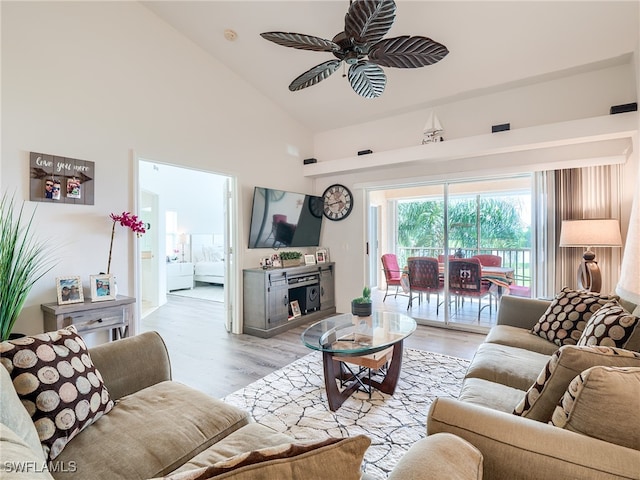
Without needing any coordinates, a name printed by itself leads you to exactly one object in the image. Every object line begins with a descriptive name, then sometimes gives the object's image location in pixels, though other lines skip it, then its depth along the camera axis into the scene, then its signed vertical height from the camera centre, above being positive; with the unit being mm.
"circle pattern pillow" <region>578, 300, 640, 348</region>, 1603 -510
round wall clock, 5082 +631
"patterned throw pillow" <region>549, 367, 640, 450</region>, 891 -526
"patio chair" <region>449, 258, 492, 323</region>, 4207 -591
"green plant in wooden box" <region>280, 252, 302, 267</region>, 4539 -304
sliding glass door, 4129 -82
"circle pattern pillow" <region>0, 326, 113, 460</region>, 1166 -607
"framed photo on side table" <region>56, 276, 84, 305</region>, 2432 -410
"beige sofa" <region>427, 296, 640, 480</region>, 837 -618
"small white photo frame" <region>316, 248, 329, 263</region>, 5198 -302
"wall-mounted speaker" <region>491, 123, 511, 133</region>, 3518 +1302
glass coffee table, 2252 -833
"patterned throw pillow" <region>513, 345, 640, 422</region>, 1087 -488
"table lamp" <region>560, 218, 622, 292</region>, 2988 -12
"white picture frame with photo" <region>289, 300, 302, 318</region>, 4492 -1063
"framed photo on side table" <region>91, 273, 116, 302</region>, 2574 -418
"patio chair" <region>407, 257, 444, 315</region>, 4531 -589
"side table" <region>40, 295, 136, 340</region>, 2328 -622
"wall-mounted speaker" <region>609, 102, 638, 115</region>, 2895 +1264
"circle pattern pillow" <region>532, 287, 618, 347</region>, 2205 -606
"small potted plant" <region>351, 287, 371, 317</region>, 2959 -679
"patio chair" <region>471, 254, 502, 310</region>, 4310 -345
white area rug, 1956 -1297
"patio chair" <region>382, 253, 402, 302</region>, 5281 -573
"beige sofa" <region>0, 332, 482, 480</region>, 606 -811
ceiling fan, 1813 +1351
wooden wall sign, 2406 +517
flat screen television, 4246 +305
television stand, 3982 -842
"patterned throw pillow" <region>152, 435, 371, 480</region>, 559 -434
